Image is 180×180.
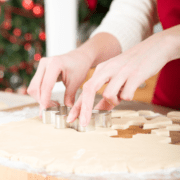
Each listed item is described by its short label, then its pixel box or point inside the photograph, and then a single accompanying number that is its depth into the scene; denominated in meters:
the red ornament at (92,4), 2.21
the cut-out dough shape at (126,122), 0.69
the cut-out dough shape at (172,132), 0.61
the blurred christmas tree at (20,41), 2.47
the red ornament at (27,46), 2.64
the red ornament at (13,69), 2.63
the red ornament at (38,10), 2.51
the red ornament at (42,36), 2.60
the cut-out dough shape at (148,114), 0.87
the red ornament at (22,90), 2.76
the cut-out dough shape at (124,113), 0.83
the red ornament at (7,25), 2.50
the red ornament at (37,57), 2.66
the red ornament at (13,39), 2.62
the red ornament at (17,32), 2.58
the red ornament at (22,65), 2.66
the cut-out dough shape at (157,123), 0.69
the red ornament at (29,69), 2.74
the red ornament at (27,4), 2.46
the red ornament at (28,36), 2.62
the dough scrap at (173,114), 0.81
